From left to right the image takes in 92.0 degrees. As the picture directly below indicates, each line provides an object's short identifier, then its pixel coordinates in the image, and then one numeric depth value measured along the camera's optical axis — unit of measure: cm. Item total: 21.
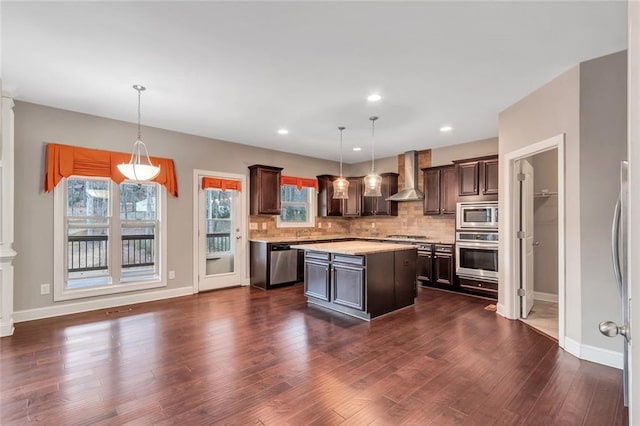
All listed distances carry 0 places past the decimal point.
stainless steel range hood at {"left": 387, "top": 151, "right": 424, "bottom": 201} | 633
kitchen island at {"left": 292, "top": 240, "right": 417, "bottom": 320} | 396
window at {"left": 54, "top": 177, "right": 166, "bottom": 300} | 418
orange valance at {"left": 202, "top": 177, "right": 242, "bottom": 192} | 545
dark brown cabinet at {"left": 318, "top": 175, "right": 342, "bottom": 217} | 730
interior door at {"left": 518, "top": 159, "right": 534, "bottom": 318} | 395
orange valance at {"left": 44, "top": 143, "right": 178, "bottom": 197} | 402
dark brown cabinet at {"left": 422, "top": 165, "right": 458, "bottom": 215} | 576
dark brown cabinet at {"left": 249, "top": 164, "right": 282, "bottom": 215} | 596
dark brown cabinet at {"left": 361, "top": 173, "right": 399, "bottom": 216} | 691
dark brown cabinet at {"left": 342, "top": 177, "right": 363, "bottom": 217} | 743
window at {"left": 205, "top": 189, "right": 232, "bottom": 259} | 564
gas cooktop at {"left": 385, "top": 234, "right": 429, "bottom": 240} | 635
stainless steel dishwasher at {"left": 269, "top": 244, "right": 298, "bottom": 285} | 570
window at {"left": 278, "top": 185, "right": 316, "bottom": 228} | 682
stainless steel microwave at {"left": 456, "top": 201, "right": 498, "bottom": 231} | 498
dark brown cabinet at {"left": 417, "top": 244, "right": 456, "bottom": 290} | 549
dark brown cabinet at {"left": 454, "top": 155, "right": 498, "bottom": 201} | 508
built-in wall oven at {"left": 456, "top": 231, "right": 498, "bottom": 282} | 493
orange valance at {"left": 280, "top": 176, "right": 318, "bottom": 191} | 664
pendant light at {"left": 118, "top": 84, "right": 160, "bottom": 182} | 338
